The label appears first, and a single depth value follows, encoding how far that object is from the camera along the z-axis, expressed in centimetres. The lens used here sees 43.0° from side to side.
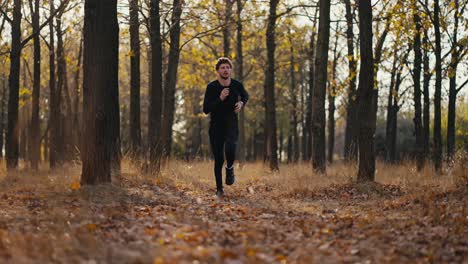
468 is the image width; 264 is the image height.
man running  1006
